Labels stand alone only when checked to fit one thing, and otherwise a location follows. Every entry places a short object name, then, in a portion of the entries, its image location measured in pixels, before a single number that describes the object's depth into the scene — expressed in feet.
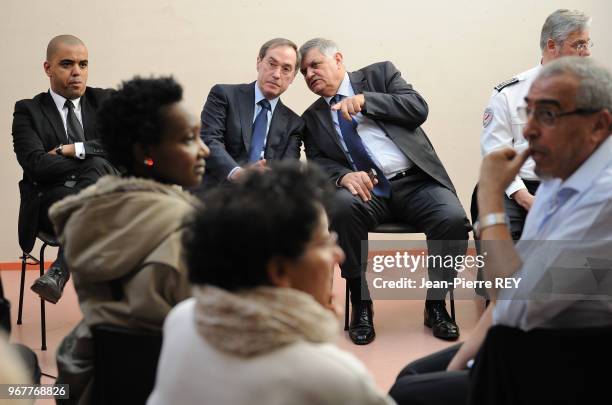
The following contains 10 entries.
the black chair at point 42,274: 12.67
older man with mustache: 6.01
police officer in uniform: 13.24
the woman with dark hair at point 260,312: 3.88
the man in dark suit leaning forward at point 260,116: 14.26
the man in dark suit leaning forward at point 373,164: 13.30
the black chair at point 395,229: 13.52
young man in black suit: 13.39
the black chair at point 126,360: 5.43
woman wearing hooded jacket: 5.72
